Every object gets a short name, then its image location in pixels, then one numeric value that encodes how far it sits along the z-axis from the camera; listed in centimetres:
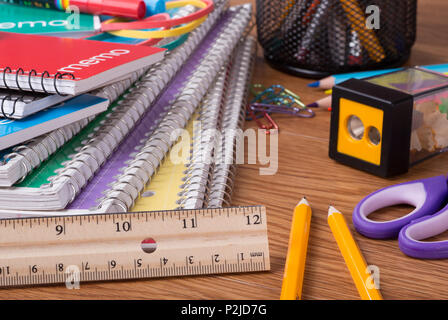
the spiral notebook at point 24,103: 45
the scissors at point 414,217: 42
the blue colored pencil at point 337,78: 56
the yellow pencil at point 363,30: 56
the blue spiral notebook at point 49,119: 44
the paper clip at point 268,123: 54
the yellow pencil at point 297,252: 40
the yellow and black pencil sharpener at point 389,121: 47
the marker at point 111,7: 56
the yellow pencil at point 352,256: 40
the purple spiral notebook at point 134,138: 44
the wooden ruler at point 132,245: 41
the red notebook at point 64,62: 45
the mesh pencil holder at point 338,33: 56
